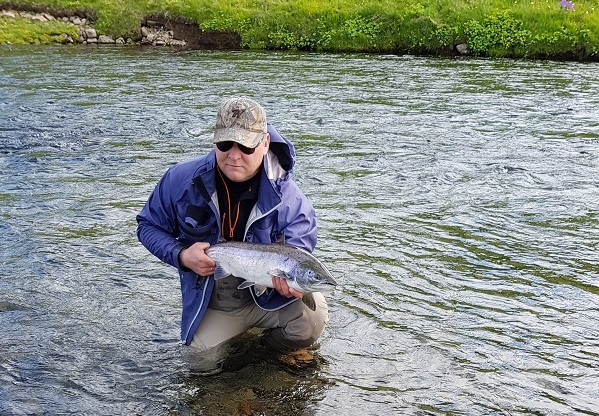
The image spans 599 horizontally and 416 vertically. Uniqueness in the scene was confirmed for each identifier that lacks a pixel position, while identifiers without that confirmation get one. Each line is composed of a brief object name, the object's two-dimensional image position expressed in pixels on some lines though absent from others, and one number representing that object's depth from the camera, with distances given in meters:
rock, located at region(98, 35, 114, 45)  30.58
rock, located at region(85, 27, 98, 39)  30.70
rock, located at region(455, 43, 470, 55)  26.36
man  5.29
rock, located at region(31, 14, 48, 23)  32.00
